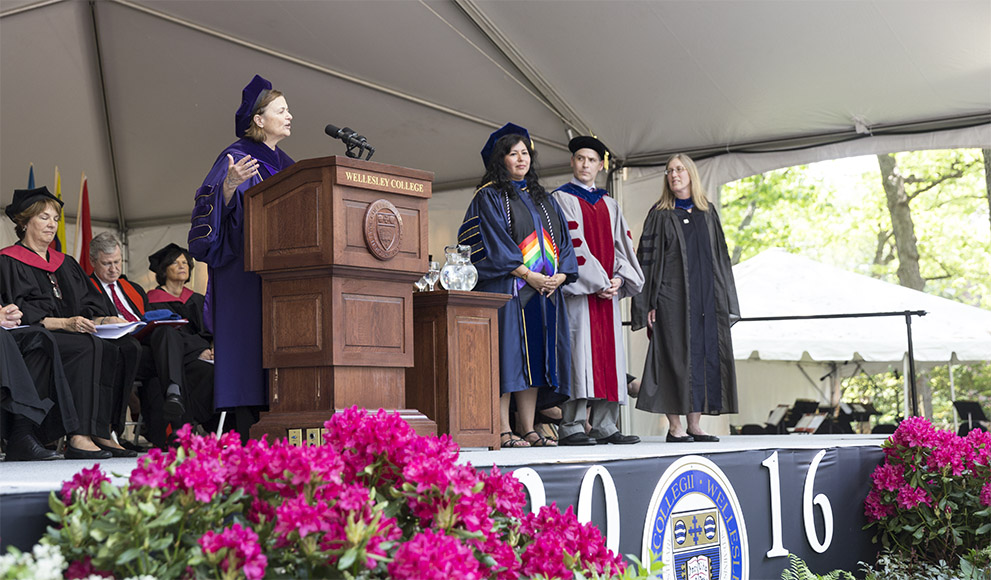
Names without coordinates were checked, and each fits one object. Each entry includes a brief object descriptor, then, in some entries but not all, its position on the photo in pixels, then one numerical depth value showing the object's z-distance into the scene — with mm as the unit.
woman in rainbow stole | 4758
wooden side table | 4074
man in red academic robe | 5141
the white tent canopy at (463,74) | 6348
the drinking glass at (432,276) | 4516
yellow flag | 7486
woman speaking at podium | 3713
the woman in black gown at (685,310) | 5406
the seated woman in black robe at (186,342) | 5387
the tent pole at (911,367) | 6377
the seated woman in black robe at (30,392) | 4094
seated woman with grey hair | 4500
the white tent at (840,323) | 10164
